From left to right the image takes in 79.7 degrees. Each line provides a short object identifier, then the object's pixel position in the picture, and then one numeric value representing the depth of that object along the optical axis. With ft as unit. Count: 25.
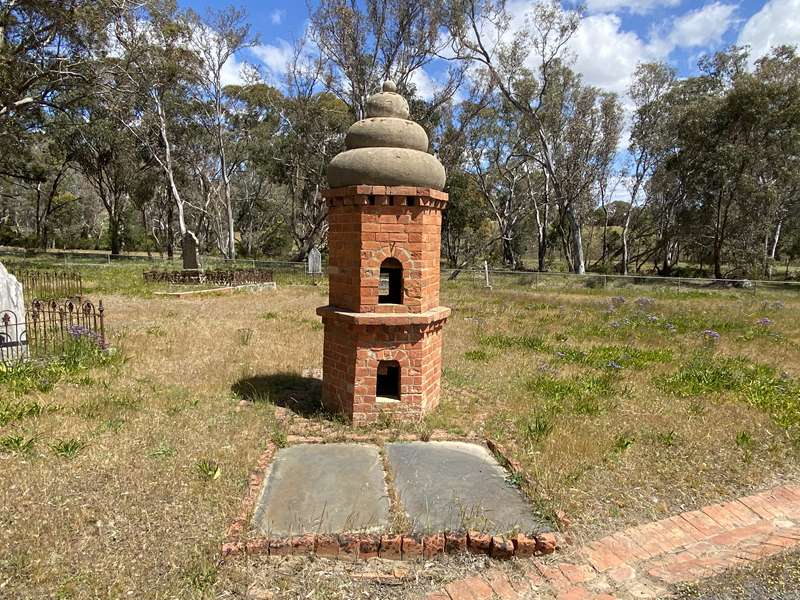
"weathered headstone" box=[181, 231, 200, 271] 78.43
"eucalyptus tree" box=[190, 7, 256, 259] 98.99
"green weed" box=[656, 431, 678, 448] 19.23
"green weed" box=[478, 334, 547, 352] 35.55
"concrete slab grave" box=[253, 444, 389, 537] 13.21
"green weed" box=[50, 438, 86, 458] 16.66
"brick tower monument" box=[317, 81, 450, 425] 19.53
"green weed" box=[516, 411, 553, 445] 19.36
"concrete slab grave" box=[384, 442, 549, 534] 13.61
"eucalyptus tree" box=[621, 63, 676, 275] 105.60
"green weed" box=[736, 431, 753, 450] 19.24
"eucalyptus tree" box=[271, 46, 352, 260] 105.40
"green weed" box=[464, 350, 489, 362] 31.71
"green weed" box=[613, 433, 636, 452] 18.70
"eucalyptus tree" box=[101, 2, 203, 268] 76.64
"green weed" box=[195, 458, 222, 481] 15.64
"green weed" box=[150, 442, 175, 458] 17.01
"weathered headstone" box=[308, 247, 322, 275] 88.48
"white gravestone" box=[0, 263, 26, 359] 25.65
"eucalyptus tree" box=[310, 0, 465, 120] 85.20
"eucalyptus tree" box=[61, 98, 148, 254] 113.57
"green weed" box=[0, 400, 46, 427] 19.05
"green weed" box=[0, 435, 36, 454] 16.66
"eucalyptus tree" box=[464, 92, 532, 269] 119.65
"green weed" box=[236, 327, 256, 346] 34.26
